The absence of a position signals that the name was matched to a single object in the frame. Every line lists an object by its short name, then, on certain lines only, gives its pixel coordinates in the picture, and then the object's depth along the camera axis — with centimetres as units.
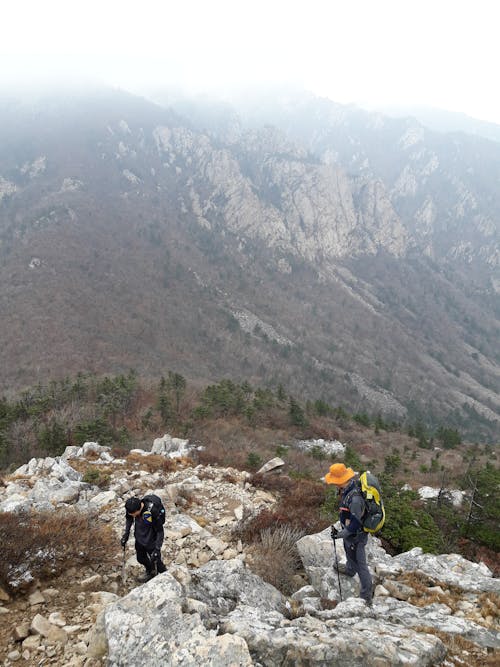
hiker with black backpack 648
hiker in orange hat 627
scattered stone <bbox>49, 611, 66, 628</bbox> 524
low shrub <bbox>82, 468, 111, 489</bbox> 1250
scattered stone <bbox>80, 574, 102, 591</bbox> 637
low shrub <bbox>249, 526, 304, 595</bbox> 725
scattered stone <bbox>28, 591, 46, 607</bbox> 575
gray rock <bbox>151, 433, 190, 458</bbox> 2012
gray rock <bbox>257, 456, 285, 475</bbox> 1659
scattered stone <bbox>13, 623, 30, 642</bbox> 492
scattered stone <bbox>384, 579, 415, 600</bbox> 644
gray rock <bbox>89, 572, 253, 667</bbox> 390
